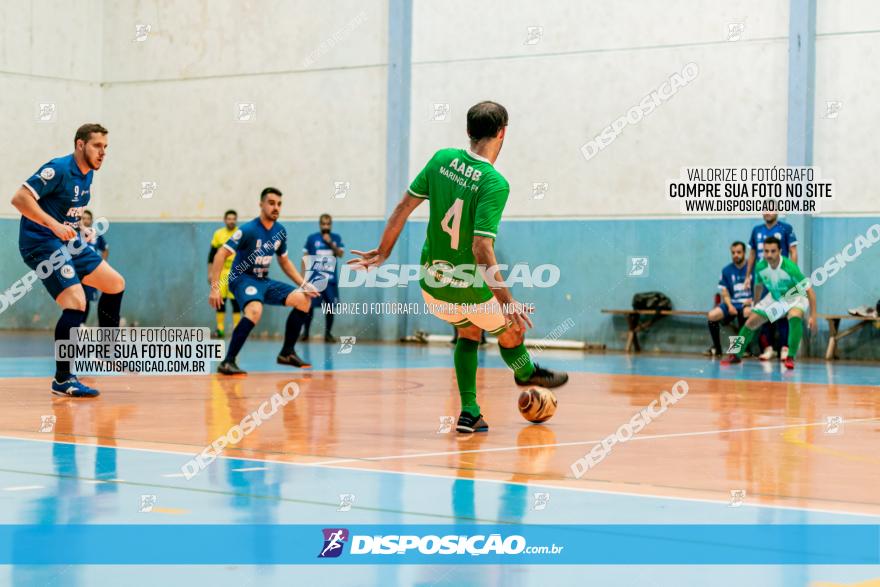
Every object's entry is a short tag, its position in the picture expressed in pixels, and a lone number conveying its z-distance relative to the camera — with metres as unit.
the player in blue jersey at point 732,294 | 20.95
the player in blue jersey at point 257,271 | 14.29
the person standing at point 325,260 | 24.38
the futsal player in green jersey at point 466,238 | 7.95
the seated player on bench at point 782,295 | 17.70
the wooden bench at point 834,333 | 20.61
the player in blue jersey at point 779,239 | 19.16
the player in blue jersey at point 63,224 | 10.52
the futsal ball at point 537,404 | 8.98
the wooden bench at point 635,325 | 22.59
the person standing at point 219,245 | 24.28
